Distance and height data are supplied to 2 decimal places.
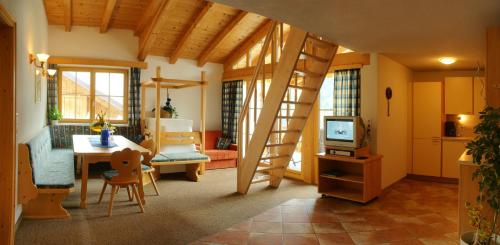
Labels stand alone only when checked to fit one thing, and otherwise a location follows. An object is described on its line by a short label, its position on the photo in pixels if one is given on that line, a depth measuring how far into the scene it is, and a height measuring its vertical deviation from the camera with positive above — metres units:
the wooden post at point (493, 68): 3.16 +0.48
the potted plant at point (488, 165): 2.45 -0.31
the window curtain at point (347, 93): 5.40 +0.44
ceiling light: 5.33 +0.93
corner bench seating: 3.62 -0.70
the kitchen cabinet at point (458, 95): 6.16 +0.46
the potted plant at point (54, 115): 6.94 +0.08
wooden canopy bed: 6.07 -0.39
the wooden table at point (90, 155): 4.37 -0.44
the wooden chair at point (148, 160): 5.04 -0.60
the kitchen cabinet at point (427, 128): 6.37 -0.13
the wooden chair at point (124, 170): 4.23 -0.62
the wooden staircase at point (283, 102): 4.63 +0.22
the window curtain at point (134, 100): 7.59 +0.42
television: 4.79 -0.15
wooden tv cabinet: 4.70 -0.79
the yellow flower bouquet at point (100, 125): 5.38 -0.09
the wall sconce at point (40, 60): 4.66 +0.84
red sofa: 7.46 -0.80
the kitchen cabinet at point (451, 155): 6.20 -0.60
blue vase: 5.03 -0.26
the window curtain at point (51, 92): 7.01 +0.54
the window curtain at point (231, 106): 8.27 +0.33
